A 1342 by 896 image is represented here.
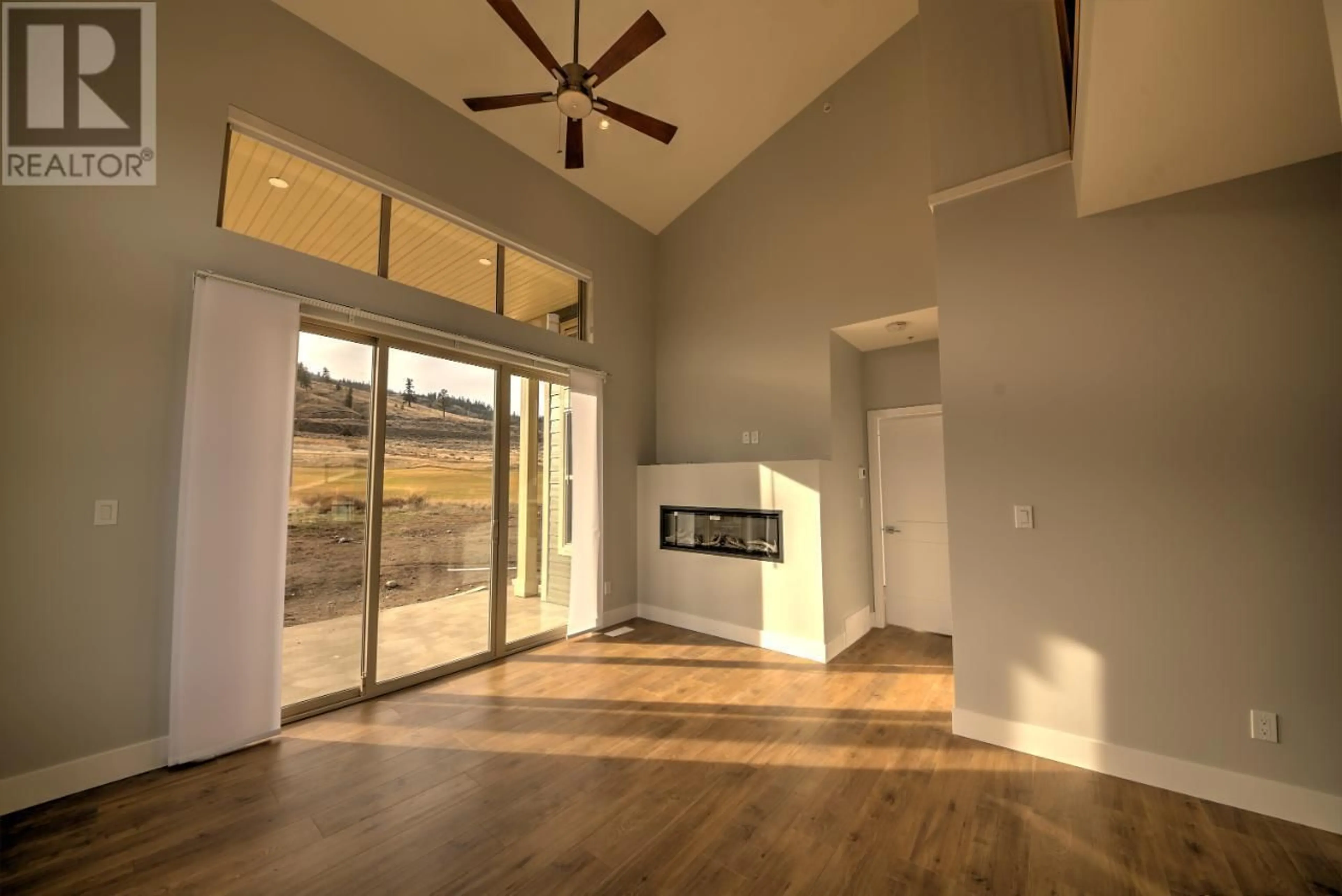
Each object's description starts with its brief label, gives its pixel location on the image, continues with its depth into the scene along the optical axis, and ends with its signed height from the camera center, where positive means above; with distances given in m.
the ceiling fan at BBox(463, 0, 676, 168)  2.48 +2.20
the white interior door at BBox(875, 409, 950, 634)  4.72 -0.42
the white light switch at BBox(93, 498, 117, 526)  2.44 -0.13
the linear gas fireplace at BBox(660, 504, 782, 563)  4.39 -0.49
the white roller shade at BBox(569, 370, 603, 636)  4.67 -0.21
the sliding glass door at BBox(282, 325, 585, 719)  3.19 -0.24
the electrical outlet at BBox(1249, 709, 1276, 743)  2.13 -1.06
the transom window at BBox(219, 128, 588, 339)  3.00 +1.75
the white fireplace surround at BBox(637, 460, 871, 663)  4.11 -0.87
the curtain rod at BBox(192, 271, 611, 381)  2.99 +1.07
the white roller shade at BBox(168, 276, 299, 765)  2.57 -0.20
